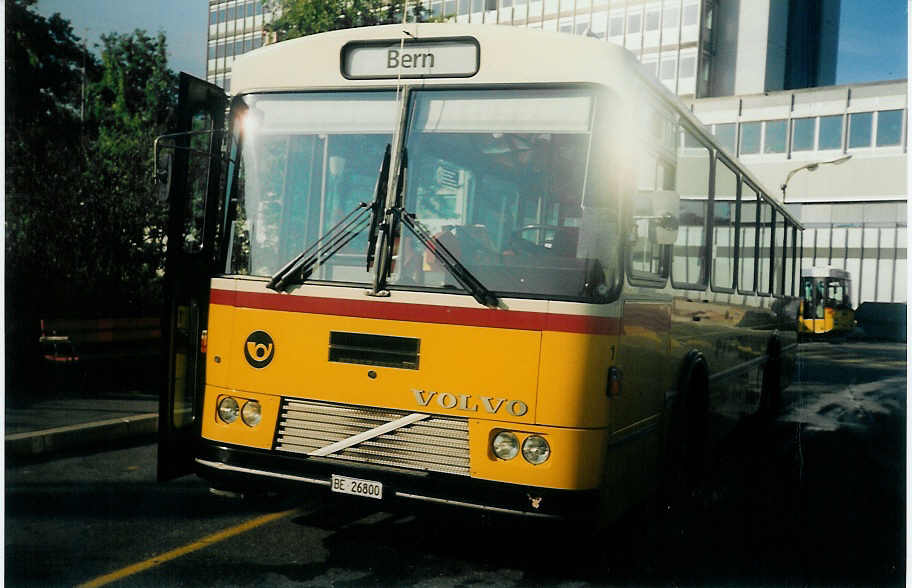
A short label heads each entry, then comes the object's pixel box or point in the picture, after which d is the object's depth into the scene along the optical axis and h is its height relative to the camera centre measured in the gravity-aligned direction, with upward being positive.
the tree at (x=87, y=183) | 11.92 +1.12
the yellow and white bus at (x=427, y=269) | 4.50 +0.07
